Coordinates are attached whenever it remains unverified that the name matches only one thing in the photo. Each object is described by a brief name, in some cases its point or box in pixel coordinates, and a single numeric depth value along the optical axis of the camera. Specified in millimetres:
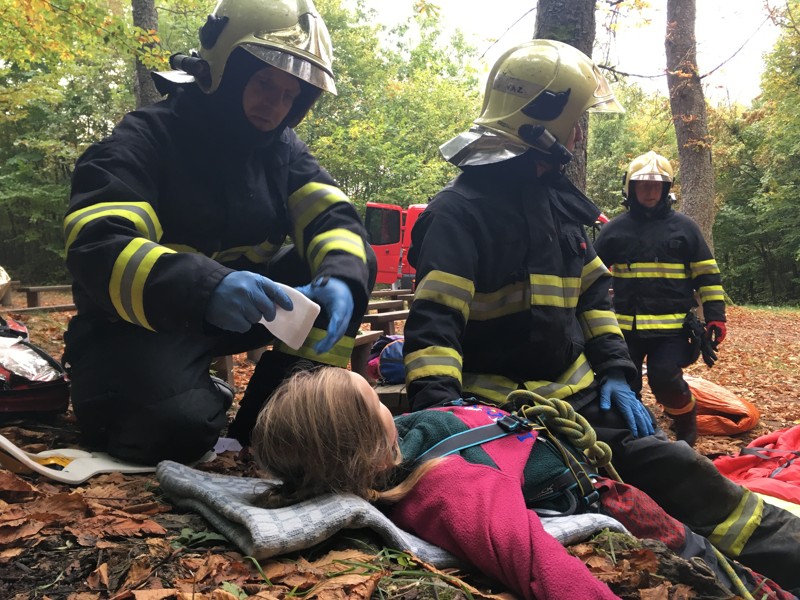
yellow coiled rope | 2059
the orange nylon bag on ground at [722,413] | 4809
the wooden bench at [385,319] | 5254
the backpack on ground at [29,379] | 2740
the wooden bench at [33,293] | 9198
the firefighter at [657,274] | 4609
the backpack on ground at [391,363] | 3334
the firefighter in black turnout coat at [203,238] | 2053
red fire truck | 20047
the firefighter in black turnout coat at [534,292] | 2283
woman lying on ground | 1507
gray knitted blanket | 1519
